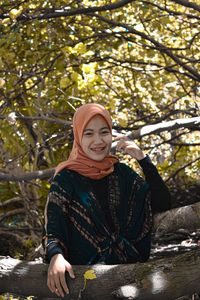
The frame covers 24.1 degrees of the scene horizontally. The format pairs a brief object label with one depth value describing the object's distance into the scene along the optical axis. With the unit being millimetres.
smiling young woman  2779
